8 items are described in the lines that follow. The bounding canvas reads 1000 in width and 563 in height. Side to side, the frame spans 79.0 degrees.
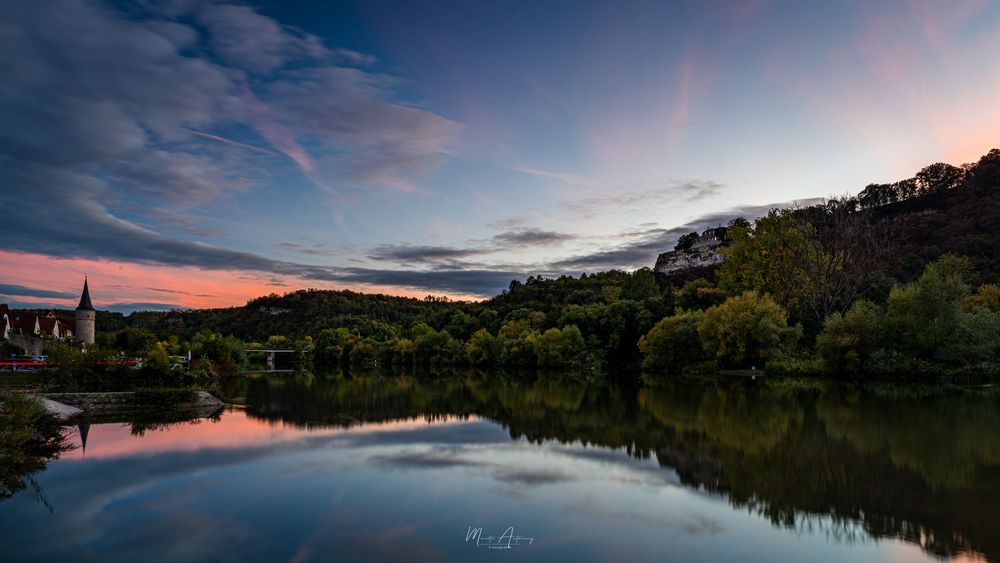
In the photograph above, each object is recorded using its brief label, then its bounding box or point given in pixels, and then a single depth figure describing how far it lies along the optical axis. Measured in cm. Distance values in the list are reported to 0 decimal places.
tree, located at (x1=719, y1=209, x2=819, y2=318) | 5528
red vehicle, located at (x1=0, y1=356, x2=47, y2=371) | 3072
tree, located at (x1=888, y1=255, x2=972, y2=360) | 3944
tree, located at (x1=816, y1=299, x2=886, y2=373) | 4184
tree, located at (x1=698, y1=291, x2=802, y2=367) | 4878
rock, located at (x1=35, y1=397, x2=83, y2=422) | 2218
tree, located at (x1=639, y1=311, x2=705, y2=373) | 5656
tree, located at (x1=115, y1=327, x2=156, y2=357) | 4488
